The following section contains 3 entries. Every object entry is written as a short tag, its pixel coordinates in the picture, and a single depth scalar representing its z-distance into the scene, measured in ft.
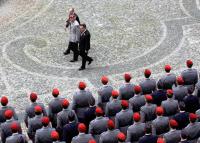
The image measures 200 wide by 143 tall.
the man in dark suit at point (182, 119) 50.88
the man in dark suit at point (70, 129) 50.37
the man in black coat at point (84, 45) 70.33
